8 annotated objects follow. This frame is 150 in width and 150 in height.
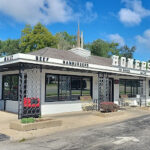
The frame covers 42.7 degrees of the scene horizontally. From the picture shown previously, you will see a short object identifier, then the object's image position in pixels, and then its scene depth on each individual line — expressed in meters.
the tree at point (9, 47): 46.87
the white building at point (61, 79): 10.85
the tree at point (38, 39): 37.75
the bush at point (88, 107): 14.38
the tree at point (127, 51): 56.84
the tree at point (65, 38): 44.97
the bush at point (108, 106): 12.31
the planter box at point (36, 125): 7.66
